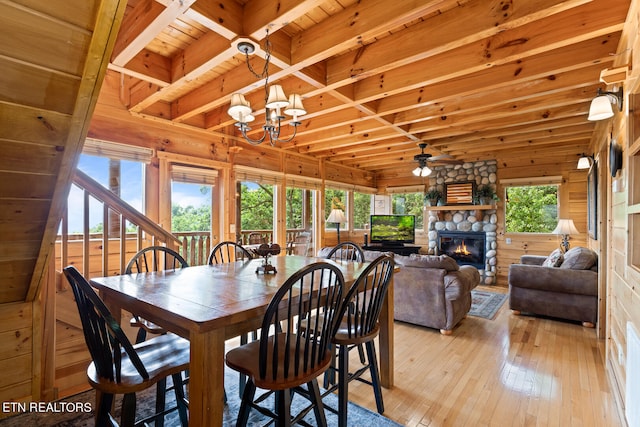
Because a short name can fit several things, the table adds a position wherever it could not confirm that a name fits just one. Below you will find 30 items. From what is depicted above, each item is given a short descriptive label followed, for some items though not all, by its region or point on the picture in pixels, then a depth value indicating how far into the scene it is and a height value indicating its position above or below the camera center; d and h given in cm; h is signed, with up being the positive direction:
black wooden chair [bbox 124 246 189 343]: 197 -66
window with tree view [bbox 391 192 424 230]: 769 +28
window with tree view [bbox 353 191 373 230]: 780 +17
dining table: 123 -40
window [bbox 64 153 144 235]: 353 +40
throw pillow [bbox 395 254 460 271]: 343 -52
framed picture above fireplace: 666 +50
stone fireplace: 645 -12
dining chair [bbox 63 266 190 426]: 125 -67
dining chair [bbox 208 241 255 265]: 280 -46
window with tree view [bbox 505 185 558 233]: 610 +13
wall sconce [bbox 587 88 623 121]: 226 +81
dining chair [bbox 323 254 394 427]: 171 -70
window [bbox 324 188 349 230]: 702 +35
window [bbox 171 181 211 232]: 431 +14
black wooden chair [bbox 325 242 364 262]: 296 -34
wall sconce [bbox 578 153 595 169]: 433 +75
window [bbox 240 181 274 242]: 638 +17
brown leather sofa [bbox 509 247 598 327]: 359 -87
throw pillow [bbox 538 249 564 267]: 400 -58
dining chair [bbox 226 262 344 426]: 132 -68
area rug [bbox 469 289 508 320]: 421 -132
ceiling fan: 492 +89
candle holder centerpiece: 219 -26
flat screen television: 710 -30
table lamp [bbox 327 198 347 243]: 629 -2
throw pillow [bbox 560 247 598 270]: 366 -53
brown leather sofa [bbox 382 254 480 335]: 338 -84
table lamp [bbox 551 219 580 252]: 483 -20
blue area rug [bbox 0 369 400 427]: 193 -127
